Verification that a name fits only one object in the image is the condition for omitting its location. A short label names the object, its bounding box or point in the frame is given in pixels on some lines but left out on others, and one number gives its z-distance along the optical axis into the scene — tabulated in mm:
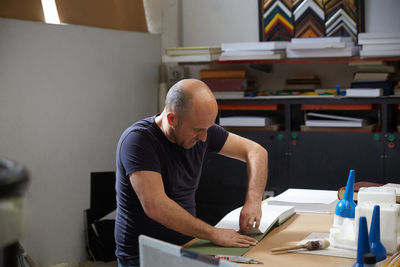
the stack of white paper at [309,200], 2445
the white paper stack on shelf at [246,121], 4172
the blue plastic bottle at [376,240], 1636
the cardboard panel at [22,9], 3537
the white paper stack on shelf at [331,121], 3922
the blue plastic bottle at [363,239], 1417
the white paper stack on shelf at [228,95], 4285
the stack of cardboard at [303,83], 4234
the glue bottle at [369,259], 1250
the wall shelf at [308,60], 3810
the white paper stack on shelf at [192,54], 4245
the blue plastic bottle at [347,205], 2045
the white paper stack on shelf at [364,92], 3785
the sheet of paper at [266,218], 2086
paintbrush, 1821
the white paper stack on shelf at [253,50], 4047
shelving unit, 3863
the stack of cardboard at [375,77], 3828
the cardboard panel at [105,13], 4020
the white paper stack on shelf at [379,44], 3703
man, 1930
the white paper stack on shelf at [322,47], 3863
